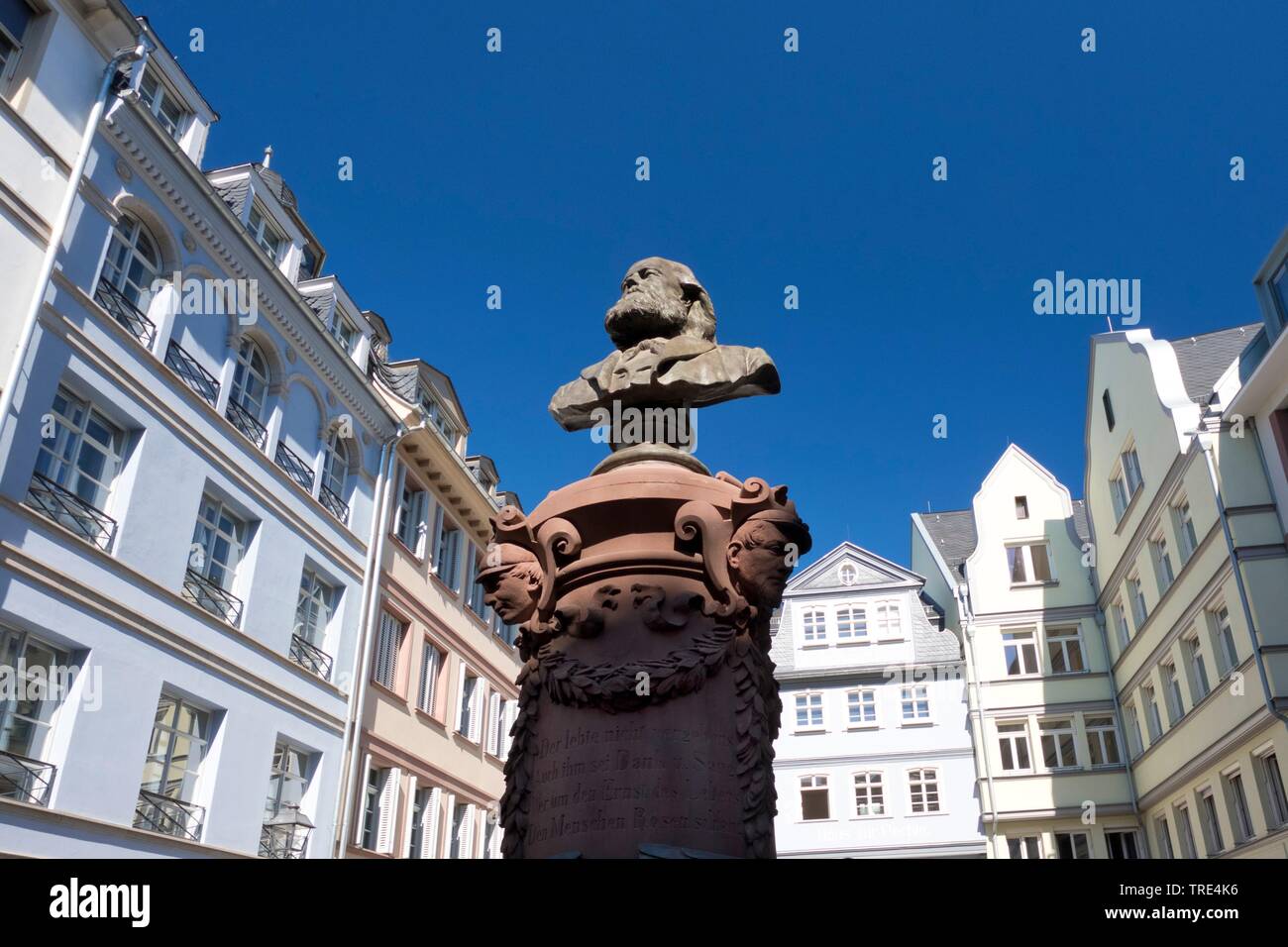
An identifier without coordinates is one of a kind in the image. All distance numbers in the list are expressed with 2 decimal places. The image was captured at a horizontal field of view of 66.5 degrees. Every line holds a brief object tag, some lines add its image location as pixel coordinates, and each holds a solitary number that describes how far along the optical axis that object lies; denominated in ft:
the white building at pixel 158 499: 41.93
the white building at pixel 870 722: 100.17
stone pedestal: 17.03
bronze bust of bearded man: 24.12
